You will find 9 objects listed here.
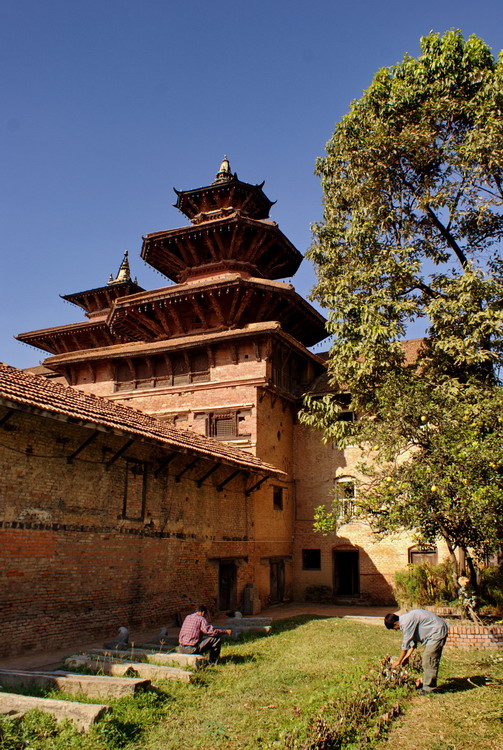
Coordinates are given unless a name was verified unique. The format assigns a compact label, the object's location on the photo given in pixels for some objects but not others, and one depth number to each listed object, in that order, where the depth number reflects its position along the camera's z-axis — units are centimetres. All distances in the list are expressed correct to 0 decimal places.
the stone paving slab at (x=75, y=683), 688
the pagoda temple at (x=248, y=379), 1941
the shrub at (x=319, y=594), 2047
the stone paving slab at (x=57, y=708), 584
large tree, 1245
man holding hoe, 798
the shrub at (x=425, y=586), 1609
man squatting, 915
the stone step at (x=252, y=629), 1265
